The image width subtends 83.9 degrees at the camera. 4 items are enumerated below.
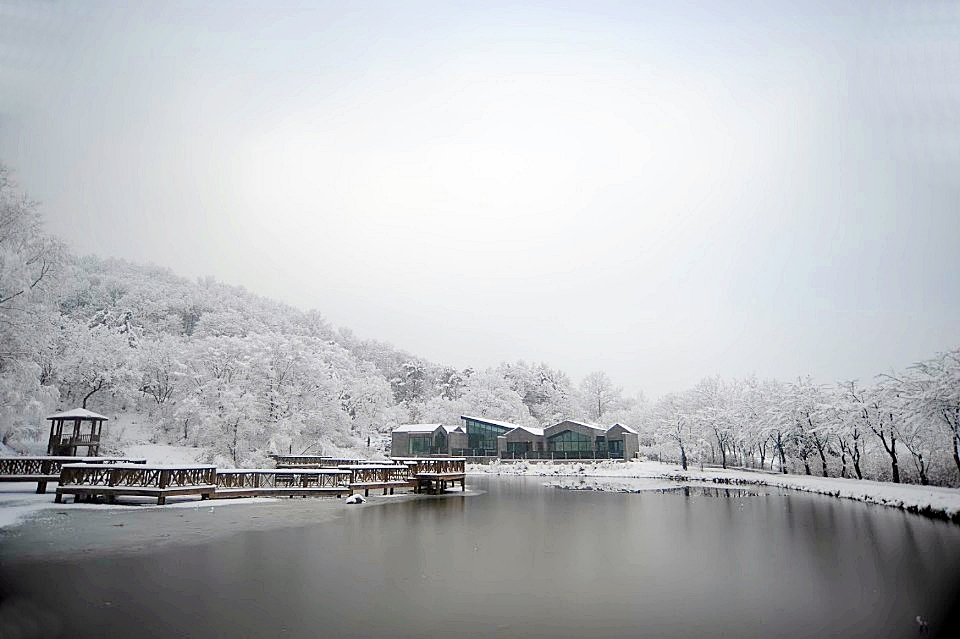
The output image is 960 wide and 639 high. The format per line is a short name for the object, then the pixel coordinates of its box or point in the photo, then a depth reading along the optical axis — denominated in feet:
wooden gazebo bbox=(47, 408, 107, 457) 92.98
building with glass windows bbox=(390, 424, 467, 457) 215.51
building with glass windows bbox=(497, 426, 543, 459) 219.00
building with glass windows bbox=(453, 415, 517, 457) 222.48
